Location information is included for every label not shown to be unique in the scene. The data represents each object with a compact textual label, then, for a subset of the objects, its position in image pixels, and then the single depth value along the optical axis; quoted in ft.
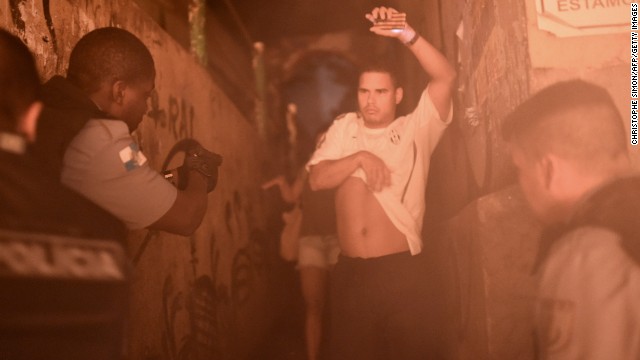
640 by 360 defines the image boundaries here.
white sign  6.64
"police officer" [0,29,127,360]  4.31
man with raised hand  9.16
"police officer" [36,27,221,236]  6.04
